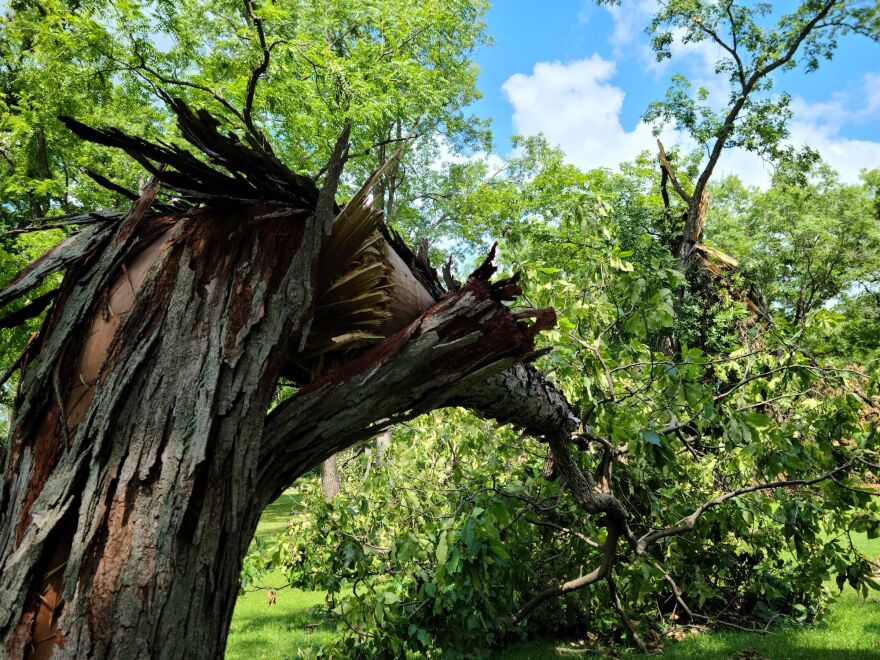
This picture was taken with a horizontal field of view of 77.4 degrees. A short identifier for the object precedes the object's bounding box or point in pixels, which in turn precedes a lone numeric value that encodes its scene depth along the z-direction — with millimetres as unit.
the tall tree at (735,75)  14695
